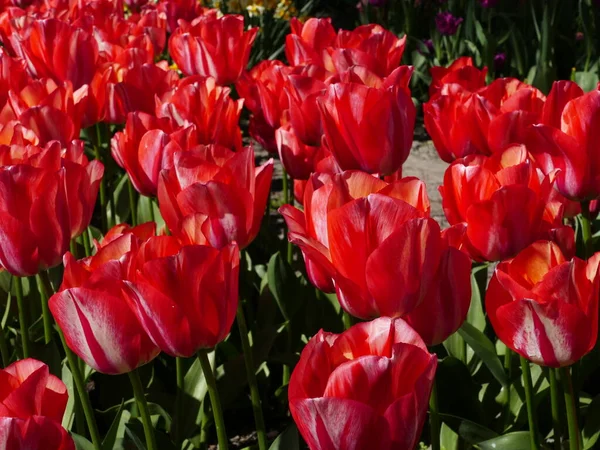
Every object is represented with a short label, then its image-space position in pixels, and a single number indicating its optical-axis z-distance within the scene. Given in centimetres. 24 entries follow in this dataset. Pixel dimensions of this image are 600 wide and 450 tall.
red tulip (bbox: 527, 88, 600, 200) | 104
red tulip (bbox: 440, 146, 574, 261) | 94
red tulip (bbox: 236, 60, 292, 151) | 132
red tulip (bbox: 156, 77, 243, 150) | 124
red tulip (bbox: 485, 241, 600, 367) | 85
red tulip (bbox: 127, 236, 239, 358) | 84
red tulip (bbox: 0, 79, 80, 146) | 124
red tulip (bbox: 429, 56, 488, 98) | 128
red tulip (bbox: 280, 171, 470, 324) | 84
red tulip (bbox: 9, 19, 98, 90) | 147
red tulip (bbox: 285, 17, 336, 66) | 147
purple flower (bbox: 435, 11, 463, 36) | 499
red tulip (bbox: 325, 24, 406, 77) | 135
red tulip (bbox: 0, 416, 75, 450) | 78
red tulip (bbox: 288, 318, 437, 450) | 75
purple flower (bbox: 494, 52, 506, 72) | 473
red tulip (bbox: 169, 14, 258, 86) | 147
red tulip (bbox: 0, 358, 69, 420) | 79
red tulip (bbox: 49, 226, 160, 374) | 85
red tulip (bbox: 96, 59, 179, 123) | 134
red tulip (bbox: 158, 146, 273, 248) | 97
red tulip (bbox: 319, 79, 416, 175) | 109
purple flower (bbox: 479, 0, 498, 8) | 505
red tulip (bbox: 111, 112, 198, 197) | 111
